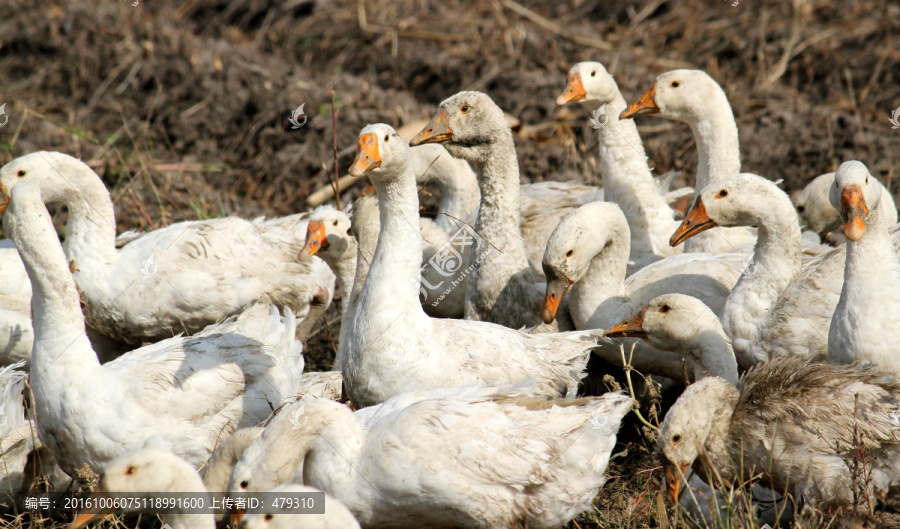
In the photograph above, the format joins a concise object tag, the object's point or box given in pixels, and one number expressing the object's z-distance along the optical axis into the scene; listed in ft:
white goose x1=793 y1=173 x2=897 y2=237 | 45.50
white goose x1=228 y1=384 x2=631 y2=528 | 27.37
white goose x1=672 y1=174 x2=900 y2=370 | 35.09
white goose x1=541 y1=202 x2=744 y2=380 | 36.27
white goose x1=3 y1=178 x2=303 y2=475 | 31.68
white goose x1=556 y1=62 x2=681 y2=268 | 44.29
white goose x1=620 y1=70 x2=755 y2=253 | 43.27
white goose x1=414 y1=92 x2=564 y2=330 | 39.32
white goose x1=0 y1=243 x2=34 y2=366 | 40.88
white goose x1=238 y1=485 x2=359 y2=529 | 25.08
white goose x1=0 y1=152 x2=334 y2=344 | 40.73
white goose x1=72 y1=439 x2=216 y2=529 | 25.52
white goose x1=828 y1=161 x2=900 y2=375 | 31.19
